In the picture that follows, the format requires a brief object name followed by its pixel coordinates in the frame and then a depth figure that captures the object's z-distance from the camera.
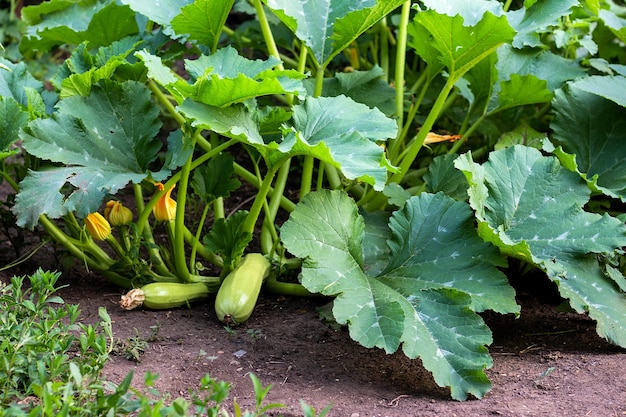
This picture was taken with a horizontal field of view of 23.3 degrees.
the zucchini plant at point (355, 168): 2.51
